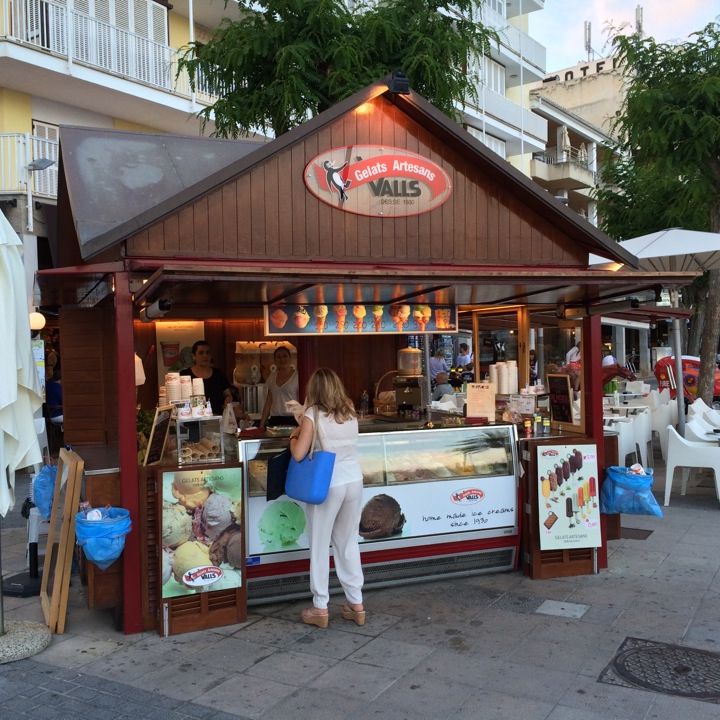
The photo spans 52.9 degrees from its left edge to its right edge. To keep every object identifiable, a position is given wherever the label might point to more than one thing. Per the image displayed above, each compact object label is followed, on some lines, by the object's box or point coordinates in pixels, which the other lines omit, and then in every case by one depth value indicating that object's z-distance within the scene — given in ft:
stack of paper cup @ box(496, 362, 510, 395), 24.12
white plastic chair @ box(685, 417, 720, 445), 30.76
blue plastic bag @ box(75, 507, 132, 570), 15.33
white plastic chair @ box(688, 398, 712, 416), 35.56
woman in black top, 26.53
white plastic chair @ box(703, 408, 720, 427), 36.06
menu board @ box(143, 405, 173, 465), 17.15
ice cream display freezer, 18.04
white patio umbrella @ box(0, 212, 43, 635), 15.12
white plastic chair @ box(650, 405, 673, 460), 39.01
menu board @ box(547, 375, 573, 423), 23.06
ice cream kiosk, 16.67
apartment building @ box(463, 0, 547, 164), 85.76
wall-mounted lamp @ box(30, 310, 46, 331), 37.01
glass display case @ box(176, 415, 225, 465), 17.36
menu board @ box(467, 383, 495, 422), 21.42
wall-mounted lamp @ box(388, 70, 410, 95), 19.99
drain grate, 24.20
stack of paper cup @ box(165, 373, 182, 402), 17.60
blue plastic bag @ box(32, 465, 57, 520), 20.10
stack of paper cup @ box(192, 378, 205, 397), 18.20
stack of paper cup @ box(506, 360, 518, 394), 24.20
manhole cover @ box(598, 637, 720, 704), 13.41
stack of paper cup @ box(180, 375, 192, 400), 17.74
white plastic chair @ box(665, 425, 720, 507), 27.55
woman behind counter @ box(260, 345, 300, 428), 27.17
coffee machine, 26.37
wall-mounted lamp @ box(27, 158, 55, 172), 42.86
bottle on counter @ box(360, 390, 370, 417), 28.68
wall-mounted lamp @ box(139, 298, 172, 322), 16.70
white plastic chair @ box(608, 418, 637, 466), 31.86
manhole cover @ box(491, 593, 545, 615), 17.70
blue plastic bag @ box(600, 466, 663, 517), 20.20
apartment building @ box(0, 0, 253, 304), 47.09
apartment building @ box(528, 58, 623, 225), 102.32
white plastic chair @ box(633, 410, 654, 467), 34.12
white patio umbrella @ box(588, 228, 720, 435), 28.62
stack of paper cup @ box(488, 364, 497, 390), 24.30
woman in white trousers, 16.38
